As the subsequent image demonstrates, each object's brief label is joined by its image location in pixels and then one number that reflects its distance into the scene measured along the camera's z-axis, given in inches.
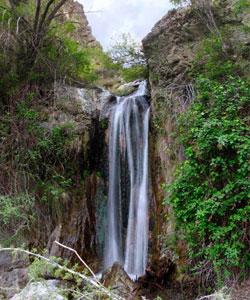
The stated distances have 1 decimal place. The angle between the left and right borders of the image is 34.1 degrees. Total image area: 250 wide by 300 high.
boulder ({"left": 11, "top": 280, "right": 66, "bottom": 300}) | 110.7
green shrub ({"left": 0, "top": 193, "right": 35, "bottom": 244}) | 271.1
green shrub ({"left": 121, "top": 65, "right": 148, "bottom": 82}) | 492.7
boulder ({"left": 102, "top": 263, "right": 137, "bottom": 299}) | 248.8
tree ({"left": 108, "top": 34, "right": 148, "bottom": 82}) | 493.0
